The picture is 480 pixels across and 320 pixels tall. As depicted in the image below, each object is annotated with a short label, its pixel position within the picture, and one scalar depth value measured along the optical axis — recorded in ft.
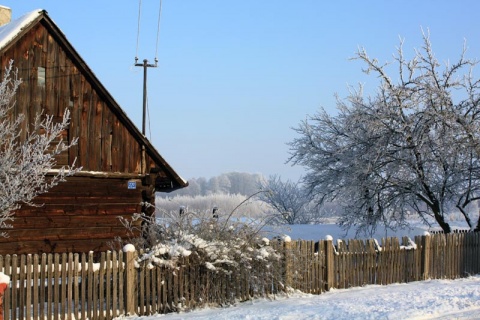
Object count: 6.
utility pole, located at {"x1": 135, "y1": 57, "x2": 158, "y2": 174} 106.32
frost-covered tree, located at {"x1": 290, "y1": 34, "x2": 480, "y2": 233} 74.23
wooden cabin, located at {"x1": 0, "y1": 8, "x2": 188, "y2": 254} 51.65
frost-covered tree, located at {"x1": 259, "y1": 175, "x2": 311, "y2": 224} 175.94
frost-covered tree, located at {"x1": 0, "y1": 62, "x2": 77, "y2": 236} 42.40
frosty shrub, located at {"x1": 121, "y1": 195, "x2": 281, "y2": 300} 38.58
